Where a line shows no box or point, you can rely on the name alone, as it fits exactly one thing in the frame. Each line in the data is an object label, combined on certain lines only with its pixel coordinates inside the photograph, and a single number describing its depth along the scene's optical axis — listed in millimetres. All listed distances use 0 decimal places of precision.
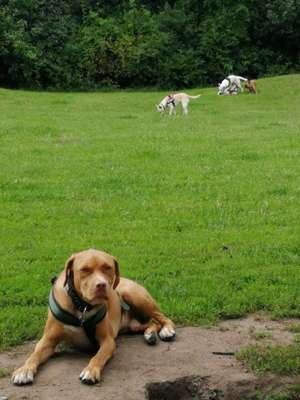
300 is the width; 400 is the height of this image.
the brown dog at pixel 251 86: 31703
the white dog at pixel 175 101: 23866
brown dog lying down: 5297
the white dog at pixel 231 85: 31172
